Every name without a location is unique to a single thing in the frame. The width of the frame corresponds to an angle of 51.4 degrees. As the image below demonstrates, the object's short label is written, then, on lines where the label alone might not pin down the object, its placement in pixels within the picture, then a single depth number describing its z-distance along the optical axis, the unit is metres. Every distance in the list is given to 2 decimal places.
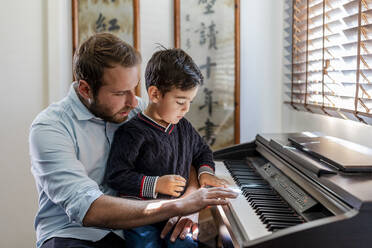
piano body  0.91
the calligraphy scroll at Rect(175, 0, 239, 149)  2.69
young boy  1.44
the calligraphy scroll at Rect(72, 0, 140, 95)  2.63
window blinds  1.61
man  1.25
